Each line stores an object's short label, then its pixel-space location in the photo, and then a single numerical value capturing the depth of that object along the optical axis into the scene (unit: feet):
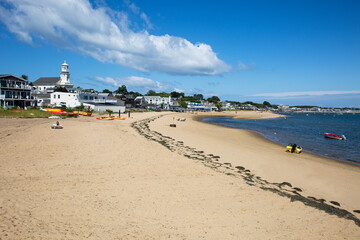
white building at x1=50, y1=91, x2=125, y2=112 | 199.21
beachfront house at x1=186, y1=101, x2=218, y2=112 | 485.15
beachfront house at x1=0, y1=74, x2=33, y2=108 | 149.79
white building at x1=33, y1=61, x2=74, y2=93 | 297.12
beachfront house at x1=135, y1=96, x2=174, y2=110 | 411.44
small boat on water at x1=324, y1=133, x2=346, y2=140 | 100.93
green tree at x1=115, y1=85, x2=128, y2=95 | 384.47
